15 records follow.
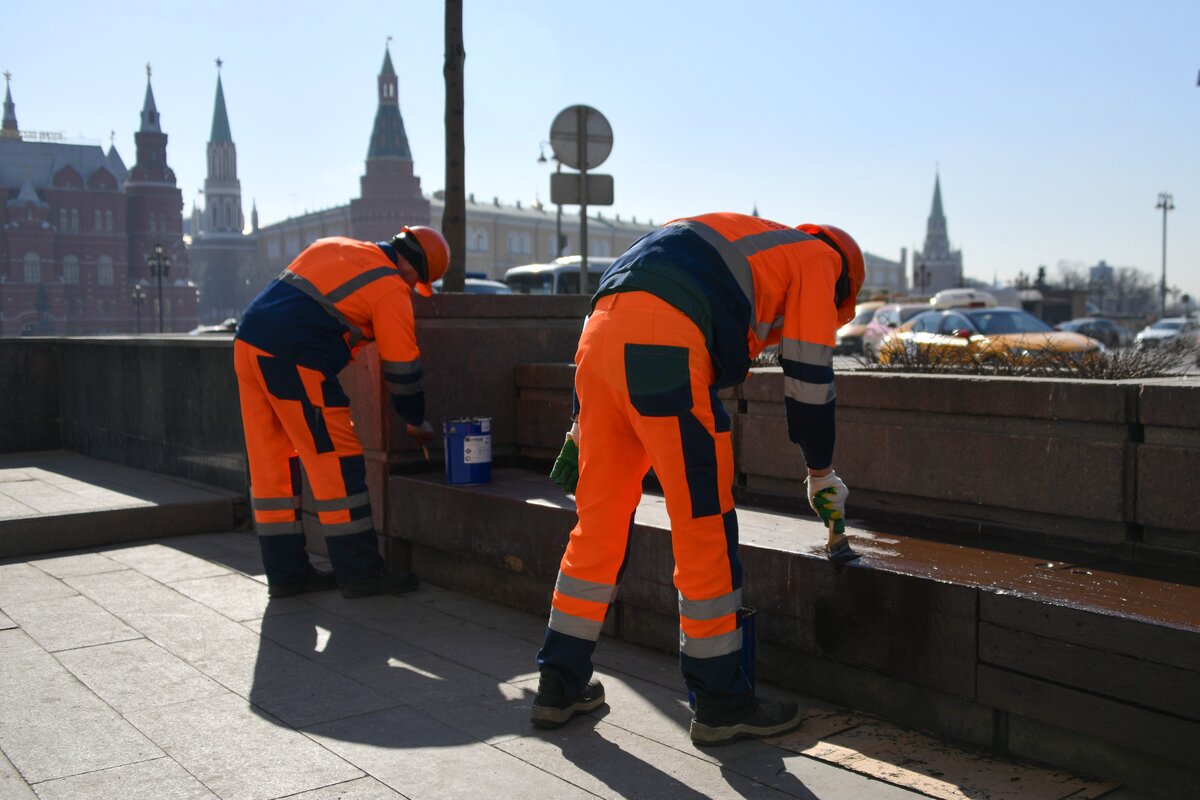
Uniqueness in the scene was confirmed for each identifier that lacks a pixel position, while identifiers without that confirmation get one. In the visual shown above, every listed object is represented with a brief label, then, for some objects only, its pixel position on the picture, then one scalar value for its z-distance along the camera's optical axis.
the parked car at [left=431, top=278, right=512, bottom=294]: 22.58
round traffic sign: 10.16
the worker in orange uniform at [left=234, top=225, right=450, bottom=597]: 5.48
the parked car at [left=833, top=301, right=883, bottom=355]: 26.18
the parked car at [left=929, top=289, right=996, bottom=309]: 21.23
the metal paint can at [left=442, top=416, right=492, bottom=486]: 5.90
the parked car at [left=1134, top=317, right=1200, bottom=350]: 35.83
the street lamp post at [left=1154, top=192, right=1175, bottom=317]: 72.06
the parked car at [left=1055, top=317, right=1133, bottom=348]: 31.02
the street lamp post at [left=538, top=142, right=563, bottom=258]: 36.09
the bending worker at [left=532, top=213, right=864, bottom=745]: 3.54
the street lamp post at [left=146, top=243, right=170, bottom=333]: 61.59
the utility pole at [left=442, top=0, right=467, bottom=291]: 8.05
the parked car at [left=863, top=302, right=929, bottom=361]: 24.67
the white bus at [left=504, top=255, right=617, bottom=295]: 30.31
